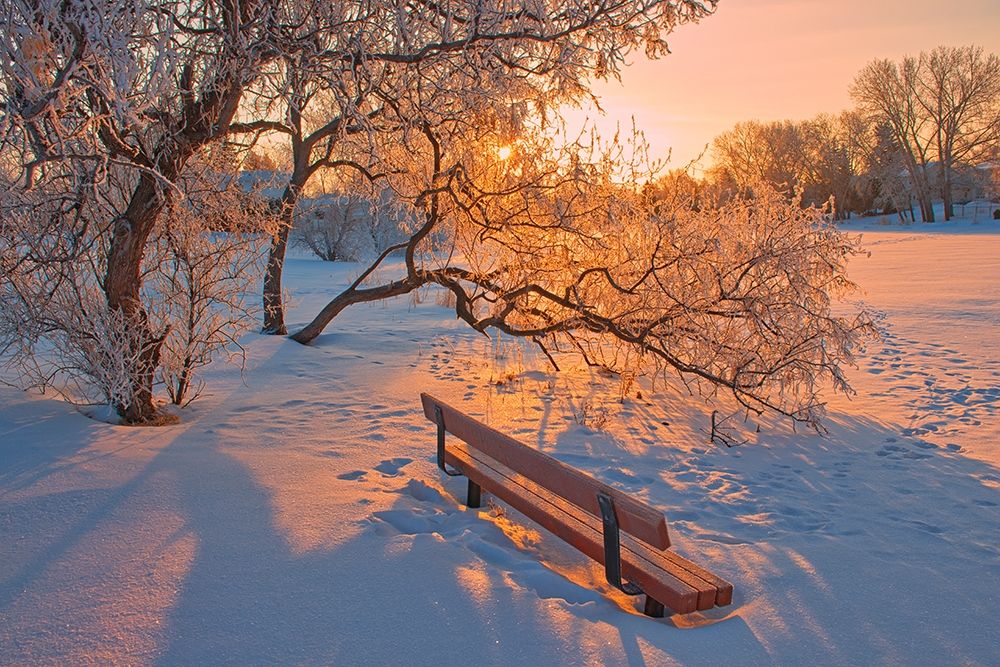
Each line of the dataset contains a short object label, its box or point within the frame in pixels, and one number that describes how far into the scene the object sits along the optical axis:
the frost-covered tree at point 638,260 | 7.16
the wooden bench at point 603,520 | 3.26
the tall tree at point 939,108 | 50.56
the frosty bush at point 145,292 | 5.70
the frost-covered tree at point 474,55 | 5.23
